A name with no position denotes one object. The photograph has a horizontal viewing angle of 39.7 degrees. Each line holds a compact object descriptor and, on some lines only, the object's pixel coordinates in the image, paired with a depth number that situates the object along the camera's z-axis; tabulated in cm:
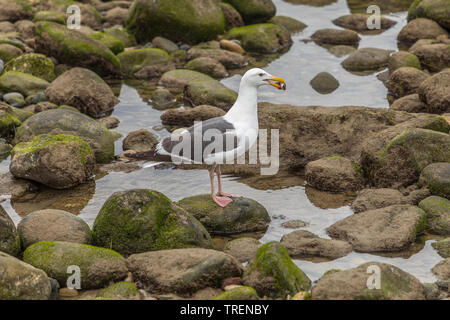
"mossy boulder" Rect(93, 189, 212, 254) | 787
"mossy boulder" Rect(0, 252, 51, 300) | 643
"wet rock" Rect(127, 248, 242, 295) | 697
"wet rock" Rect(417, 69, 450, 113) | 1277
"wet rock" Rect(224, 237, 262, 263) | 799
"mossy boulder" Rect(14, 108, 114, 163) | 1189
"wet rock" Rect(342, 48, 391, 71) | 1786
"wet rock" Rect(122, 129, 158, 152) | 1242
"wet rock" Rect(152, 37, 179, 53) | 1889
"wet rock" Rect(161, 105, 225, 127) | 1326
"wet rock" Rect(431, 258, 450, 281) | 749
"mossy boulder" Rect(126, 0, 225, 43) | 1916
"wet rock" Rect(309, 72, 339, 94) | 1628
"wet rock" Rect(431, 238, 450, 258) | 807
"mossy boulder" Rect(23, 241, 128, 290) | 718
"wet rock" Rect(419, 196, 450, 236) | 862
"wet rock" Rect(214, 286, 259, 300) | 642
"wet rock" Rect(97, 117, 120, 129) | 1368
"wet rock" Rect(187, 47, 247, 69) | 1805
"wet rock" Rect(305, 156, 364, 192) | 1026
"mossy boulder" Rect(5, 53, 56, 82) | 1586
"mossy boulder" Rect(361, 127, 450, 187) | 979
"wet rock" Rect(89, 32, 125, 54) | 1812
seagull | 898
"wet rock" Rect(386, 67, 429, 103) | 1480
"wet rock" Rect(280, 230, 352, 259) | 811
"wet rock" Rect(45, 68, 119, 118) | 1410
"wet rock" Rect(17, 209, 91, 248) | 792
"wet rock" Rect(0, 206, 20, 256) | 752
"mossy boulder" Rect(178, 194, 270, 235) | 895
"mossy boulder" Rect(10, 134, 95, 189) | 1038
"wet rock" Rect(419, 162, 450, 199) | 927
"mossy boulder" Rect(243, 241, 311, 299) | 690
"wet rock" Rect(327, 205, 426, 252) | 820
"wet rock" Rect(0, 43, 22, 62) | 1653
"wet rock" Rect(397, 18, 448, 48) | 1909
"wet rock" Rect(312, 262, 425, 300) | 650
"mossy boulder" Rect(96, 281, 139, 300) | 678
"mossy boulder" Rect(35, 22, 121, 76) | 1636
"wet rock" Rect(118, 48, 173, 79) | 1741
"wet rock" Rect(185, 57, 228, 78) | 1723
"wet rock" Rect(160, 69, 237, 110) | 1443
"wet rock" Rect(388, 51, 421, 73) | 1645
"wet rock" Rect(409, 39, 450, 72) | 1677
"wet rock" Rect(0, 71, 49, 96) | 1473
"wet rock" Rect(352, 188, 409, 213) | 937
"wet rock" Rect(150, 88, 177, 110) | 1516
